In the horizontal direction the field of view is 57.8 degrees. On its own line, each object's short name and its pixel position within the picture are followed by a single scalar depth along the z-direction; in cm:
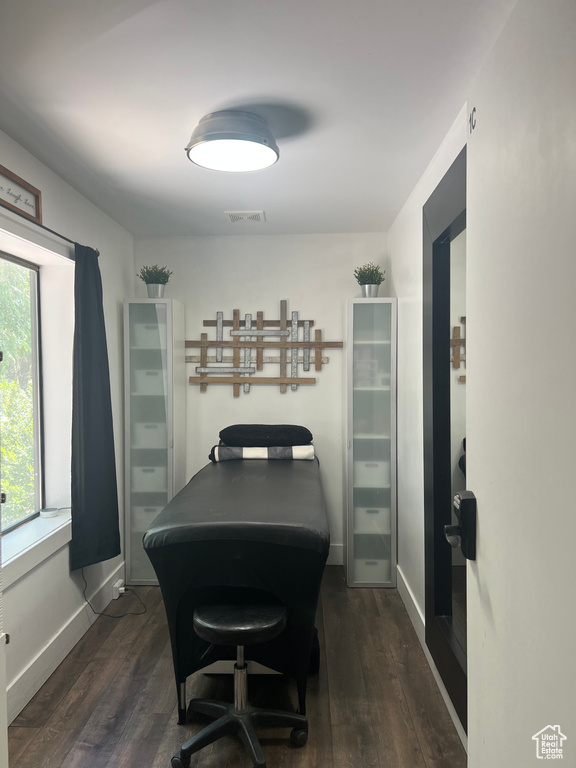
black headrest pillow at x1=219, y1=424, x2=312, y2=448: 354
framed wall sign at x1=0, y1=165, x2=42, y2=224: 219
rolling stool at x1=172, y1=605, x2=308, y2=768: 187
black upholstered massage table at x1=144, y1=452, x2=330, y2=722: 198
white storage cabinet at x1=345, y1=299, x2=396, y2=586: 357
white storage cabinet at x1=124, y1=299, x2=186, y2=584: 362
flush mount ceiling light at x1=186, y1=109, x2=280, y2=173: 200
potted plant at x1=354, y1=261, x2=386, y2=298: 359
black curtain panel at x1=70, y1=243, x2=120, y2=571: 281
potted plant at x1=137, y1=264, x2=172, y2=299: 365
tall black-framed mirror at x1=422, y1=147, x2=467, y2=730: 250
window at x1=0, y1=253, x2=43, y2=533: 261
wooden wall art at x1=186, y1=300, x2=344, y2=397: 396
